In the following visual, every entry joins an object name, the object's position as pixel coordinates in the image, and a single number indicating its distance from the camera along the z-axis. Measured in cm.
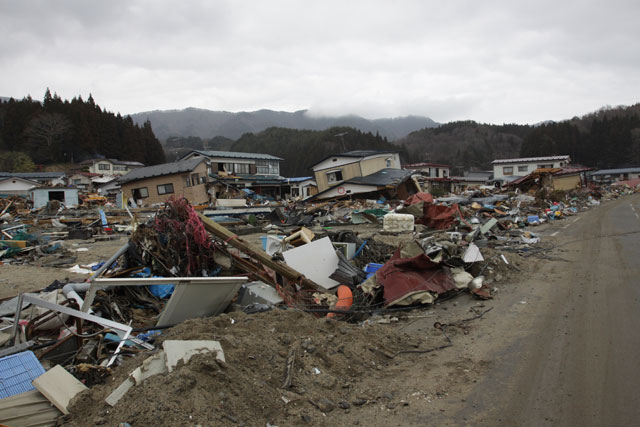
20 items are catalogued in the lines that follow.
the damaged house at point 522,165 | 5003
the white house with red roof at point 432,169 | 5512
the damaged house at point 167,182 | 3272
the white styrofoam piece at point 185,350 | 324
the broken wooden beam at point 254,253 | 652
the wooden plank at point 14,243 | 1191
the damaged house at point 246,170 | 3912
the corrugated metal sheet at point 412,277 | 634
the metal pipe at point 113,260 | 557
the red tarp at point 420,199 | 1758
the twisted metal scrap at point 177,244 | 623
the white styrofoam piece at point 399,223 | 1378
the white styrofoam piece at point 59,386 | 301
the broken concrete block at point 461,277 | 676
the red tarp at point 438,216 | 1482
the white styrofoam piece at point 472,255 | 717
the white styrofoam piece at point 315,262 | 720
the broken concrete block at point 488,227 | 1143
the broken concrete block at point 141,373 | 295
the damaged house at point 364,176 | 3078
